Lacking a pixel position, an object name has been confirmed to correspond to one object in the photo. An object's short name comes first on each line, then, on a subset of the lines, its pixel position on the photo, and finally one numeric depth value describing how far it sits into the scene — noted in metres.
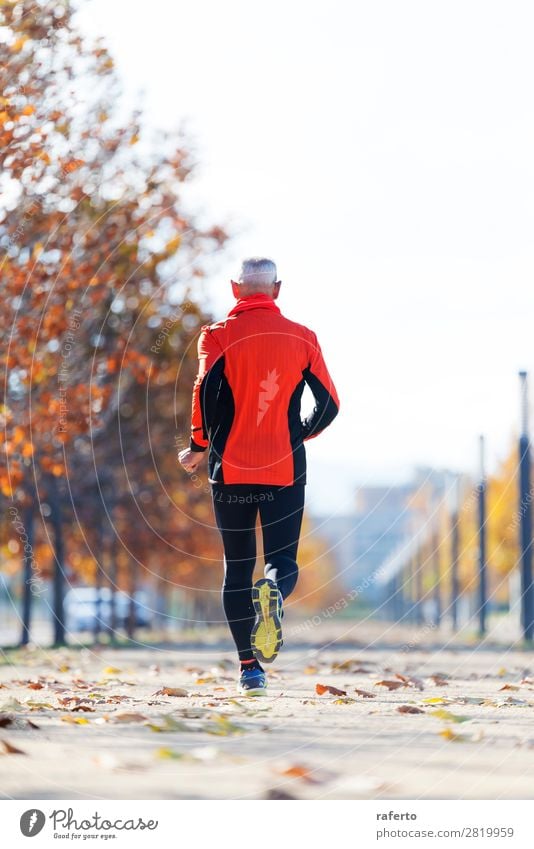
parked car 44.47
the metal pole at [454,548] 38.69
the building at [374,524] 92.56
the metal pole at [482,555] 24.79
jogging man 7.70
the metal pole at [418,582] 66.44
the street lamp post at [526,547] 20.64
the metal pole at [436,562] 55.44
